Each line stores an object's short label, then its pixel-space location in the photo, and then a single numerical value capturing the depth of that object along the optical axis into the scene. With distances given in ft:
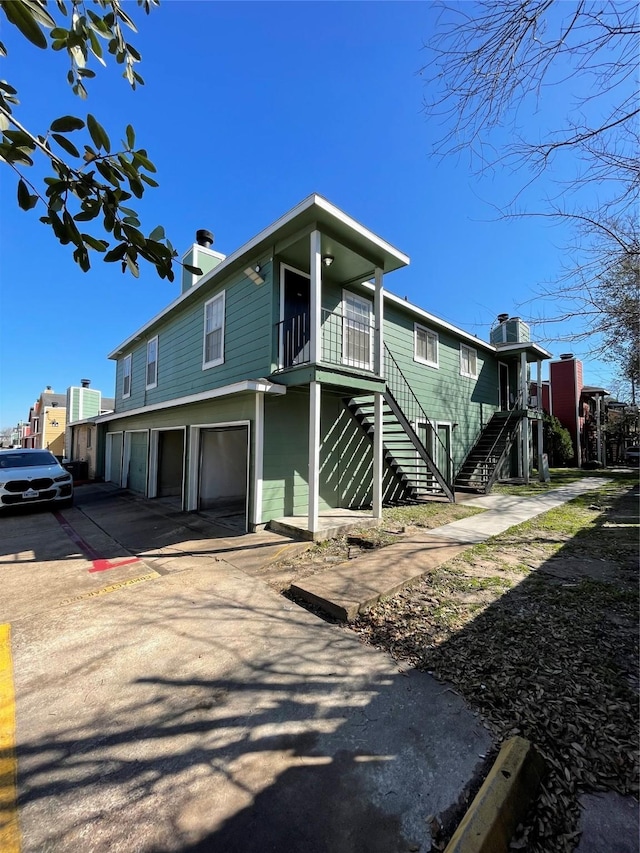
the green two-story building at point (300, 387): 21.95
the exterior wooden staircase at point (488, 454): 38.88
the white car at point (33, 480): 27.68
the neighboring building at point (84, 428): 55.11
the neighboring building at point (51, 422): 103.19
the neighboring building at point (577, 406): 72.86
